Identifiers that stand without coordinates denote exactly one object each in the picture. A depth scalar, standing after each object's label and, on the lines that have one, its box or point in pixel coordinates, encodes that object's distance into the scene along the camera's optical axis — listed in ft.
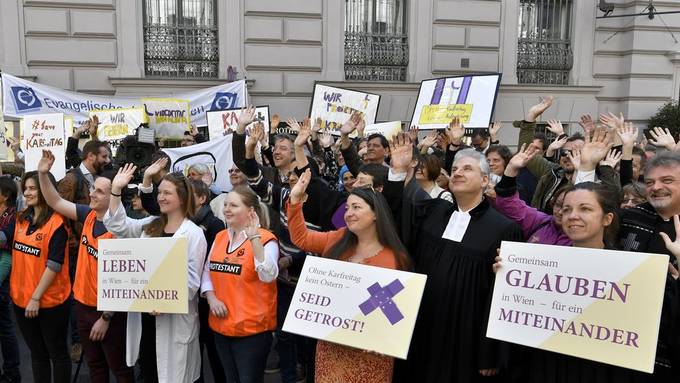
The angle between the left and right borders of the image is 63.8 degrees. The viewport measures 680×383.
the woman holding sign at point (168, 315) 11.78
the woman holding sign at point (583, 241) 8.09
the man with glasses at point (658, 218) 8.18
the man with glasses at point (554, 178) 14.79
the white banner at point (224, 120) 28.66
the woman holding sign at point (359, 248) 9.55
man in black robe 9.43
